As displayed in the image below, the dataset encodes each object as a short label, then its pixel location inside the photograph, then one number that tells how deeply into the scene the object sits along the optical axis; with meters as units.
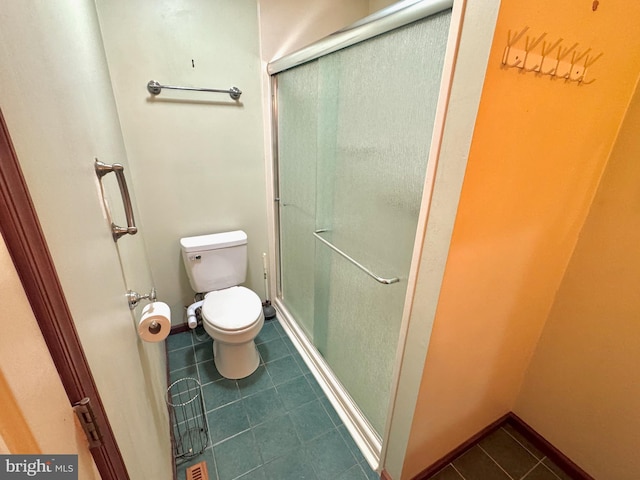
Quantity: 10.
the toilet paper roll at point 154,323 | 0.86
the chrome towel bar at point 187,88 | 1.50
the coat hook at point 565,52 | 0.68
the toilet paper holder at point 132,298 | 0.86
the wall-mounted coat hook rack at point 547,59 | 0.61
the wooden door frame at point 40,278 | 0.31
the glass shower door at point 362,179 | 0.89
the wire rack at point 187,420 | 1.32
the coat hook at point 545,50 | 0.65
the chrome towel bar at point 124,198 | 0.77
